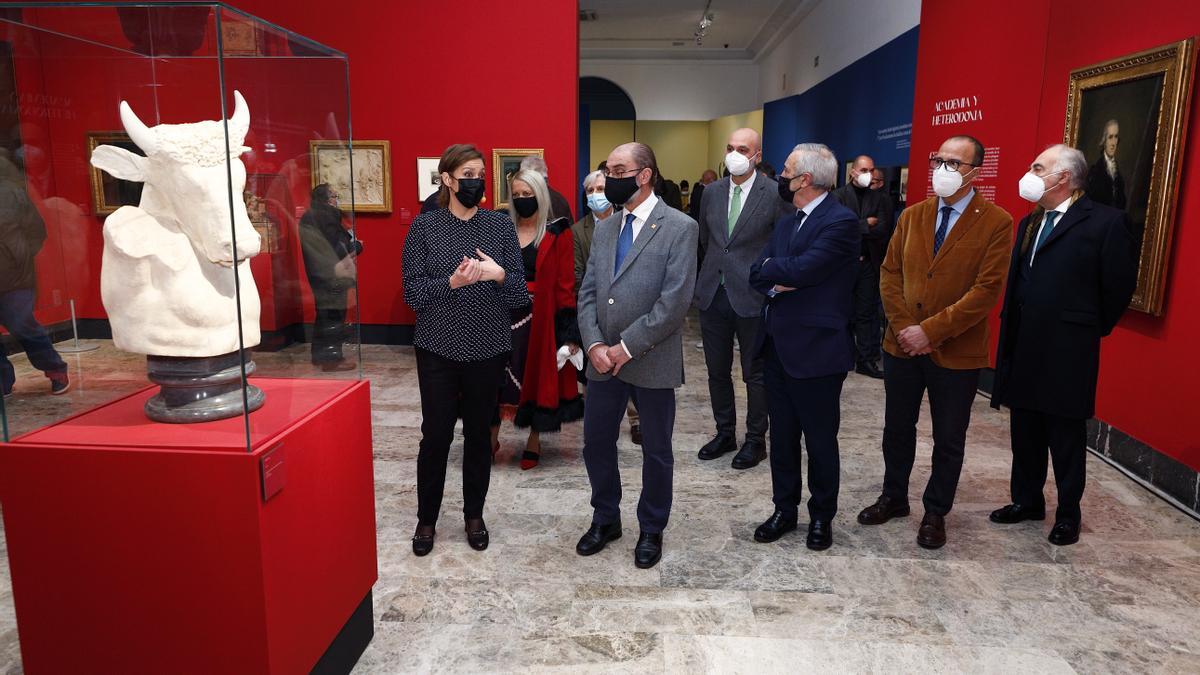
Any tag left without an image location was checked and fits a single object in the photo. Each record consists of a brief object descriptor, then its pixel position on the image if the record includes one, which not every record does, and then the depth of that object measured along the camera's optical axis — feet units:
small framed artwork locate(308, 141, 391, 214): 27.94
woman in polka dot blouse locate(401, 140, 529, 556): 11.25
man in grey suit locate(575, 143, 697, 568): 11.18
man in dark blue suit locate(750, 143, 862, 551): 11.73
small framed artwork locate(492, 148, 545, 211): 27.50
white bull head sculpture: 6.74
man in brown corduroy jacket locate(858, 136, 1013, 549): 12.05
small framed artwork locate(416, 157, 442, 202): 27.84
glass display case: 6.72
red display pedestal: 6.97
